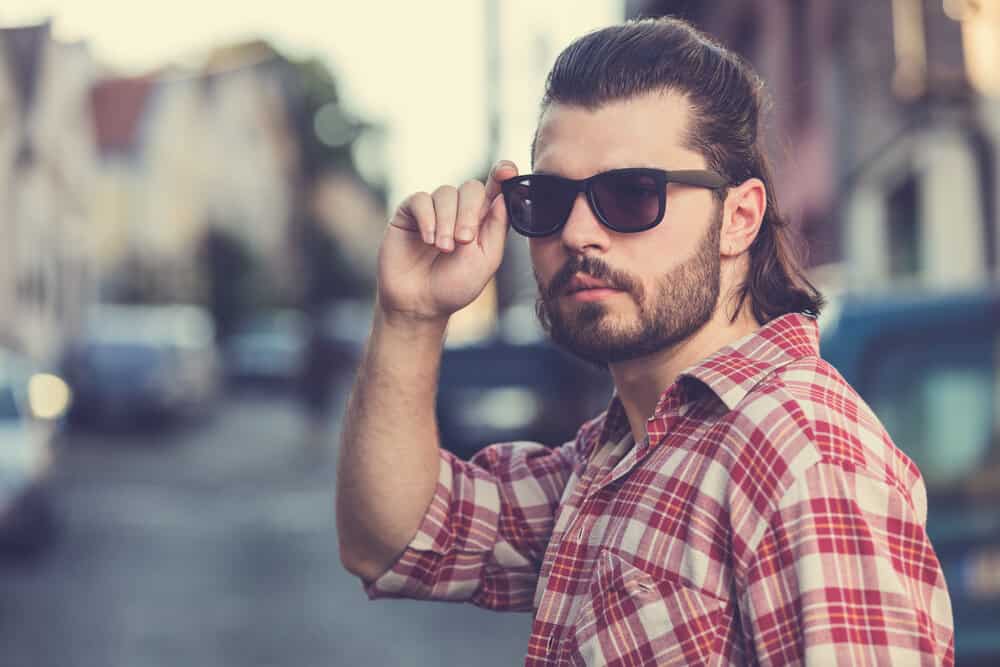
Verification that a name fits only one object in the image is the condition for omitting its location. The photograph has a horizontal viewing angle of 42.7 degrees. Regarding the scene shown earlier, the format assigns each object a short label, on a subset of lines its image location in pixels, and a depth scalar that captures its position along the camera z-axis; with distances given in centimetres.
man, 143
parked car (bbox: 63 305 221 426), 1555
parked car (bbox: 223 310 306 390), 2995
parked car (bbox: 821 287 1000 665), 379
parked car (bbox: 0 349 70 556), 885
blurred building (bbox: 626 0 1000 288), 1071
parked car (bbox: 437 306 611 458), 898
